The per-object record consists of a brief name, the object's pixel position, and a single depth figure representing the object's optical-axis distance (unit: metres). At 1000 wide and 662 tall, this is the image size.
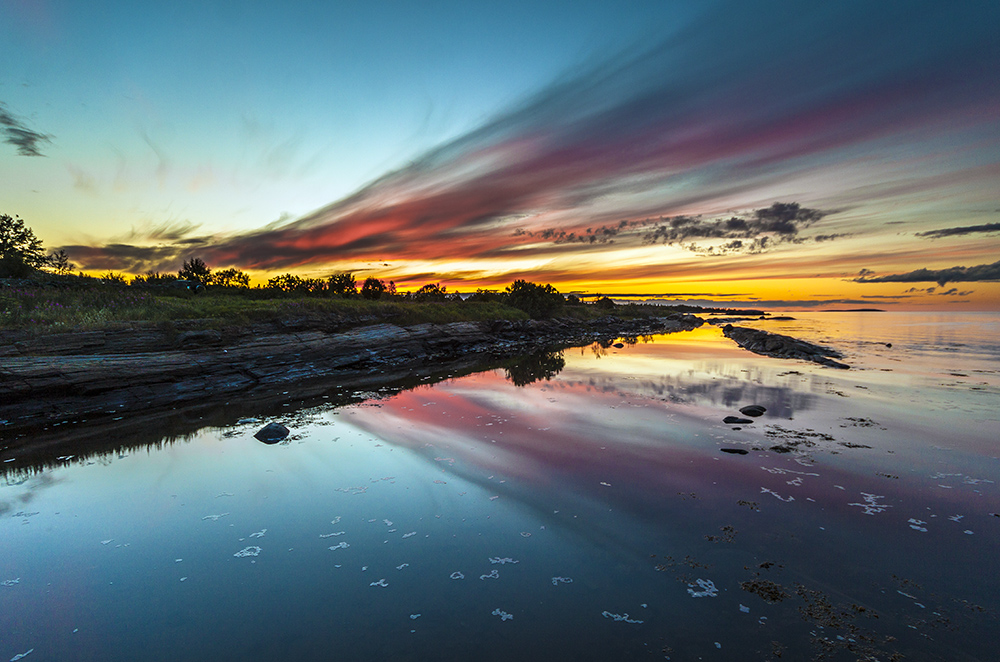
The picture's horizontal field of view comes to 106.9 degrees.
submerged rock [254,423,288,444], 12.62
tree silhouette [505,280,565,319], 72.94
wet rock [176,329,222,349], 21.67
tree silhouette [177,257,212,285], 42.69
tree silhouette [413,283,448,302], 63.29
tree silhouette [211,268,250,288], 42.81
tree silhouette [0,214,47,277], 34.54
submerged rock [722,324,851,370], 29.11
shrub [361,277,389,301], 53.92
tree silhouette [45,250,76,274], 36.92
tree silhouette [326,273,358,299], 50.22
